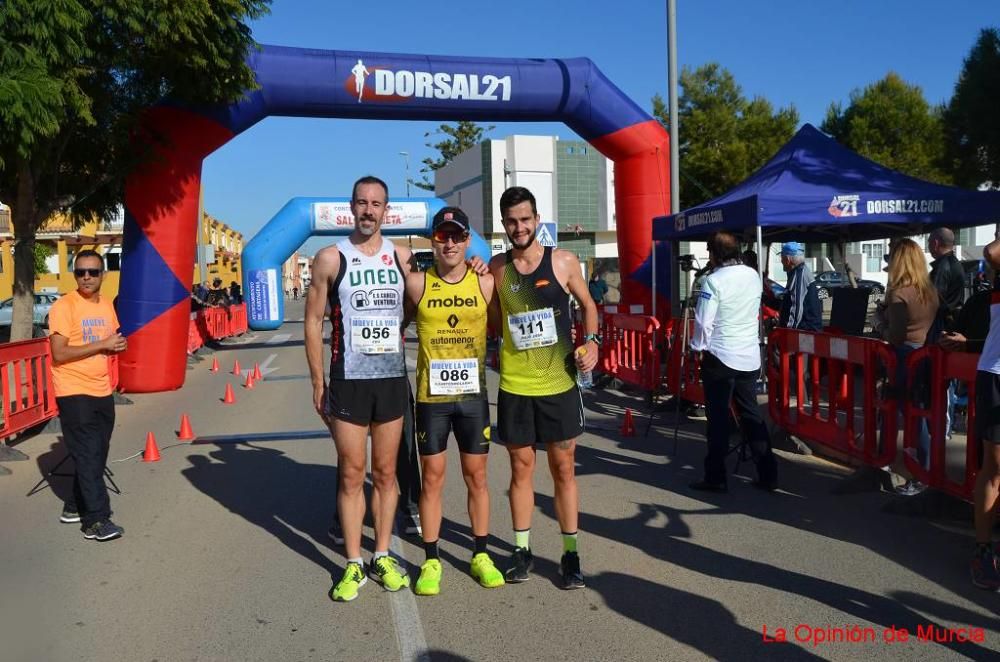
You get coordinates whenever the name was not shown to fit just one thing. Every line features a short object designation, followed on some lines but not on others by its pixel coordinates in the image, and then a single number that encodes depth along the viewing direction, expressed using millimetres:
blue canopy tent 9539
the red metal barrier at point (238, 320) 25281
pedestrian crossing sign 15546
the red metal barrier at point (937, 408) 4738
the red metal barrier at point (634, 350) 9984
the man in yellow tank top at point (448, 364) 4141
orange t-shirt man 5316
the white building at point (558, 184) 43656
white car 30391
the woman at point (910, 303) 5852
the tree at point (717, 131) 32438
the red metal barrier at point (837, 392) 5656
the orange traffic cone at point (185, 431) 8578
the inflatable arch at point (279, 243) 21797
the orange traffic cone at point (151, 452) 7655
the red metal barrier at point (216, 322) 21594
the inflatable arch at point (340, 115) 11820
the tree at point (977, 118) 21234
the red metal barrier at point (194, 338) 18656
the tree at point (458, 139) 69750
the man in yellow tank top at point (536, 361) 4211
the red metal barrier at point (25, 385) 7961
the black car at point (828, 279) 30438
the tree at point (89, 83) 8578
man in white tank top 4125
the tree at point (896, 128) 32594
